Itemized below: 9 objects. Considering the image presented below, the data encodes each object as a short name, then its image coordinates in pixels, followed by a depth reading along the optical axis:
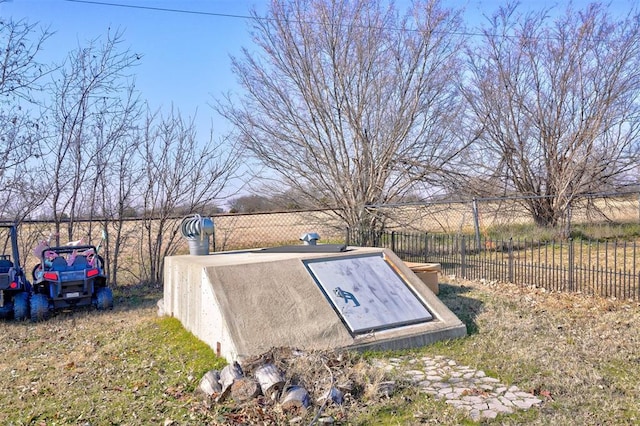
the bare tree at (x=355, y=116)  12.80
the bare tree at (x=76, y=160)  10.19
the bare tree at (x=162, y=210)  10.95
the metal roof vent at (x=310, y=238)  8.53
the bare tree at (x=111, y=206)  10.49
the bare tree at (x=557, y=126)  15.72
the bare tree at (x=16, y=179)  9.12
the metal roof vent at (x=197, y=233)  7.55
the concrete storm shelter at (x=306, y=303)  5.45
